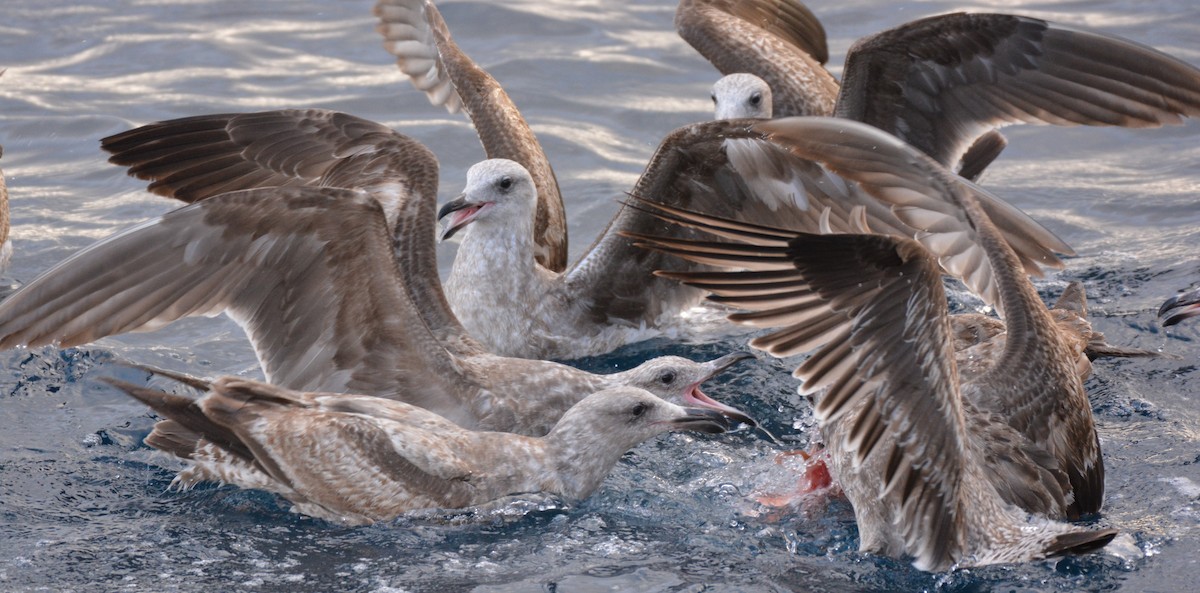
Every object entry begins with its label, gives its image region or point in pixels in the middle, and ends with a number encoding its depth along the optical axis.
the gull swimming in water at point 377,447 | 10.75
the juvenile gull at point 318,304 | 11.80
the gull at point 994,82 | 14.22
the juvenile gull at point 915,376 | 9.71
